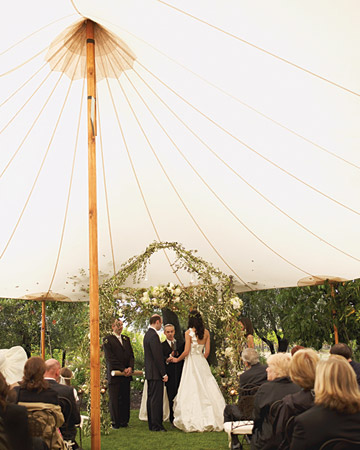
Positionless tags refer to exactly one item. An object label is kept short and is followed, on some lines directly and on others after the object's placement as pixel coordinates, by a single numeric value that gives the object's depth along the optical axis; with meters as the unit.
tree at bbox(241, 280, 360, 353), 8.59
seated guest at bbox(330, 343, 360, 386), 4.36
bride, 6.57
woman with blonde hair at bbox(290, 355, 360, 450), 2.50
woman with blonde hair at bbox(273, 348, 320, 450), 3.19
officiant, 7.42
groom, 6.75
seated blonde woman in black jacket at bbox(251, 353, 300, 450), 3.65
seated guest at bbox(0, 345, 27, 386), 4.72
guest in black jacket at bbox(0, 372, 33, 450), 2.87
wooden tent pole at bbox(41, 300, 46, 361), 7.82
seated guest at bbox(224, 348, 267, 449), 4.94
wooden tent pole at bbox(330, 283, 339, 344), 7.56
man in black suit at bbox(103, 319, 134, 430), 7.09
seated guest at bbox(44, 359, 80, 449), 3.90
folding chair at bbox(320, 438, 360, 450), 2.49
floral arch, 6.93
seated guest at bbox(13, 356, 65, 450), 3.33
